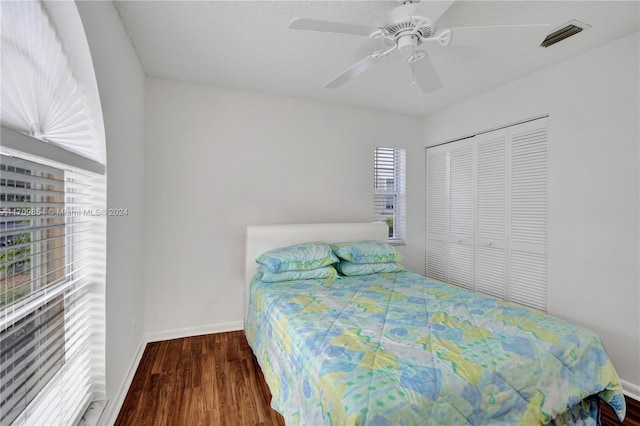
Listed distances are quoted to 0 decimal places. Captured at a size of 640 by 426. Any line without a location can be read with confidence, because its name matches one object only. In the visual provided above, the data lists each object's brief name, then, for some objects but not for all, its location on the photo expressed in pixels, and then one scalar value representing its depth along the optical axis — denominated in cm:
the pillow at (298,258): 249
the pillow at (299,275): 248
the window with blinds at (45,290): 95
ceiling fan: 146
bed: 109
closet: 269
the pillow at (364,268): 273
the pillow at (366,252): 275
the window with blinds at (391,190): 376
